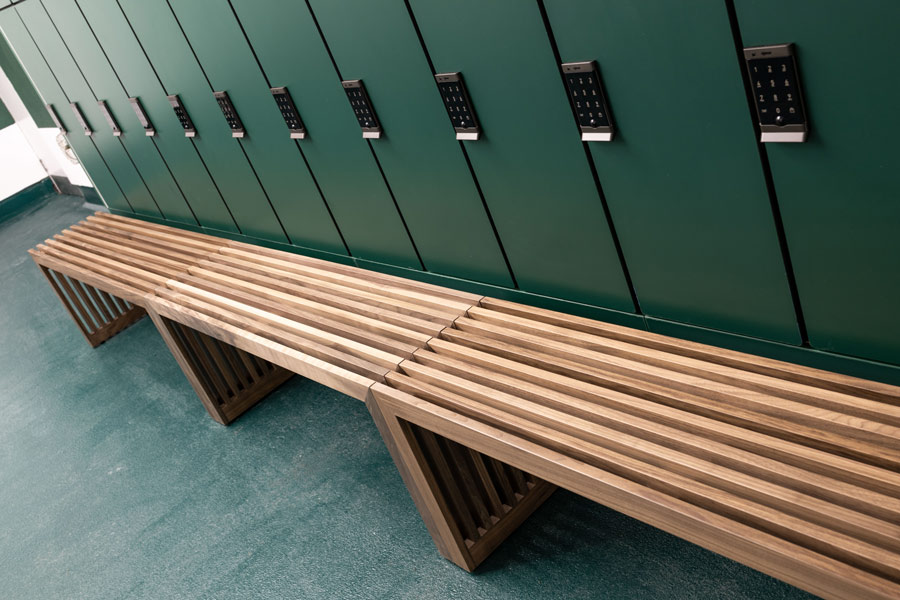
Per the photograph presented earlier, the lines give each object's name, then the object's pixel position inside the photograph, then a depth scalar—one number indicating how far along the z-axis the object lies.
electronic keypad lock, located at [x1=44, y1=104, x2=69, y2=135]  5.20
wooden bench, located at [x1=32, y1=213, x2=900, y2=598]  1.50
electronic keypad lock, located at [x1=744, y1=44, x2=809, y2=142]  1.49
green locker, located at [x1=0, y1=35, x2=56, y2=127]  7.67
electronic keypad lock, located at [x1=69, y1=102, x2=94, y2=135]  4.87
